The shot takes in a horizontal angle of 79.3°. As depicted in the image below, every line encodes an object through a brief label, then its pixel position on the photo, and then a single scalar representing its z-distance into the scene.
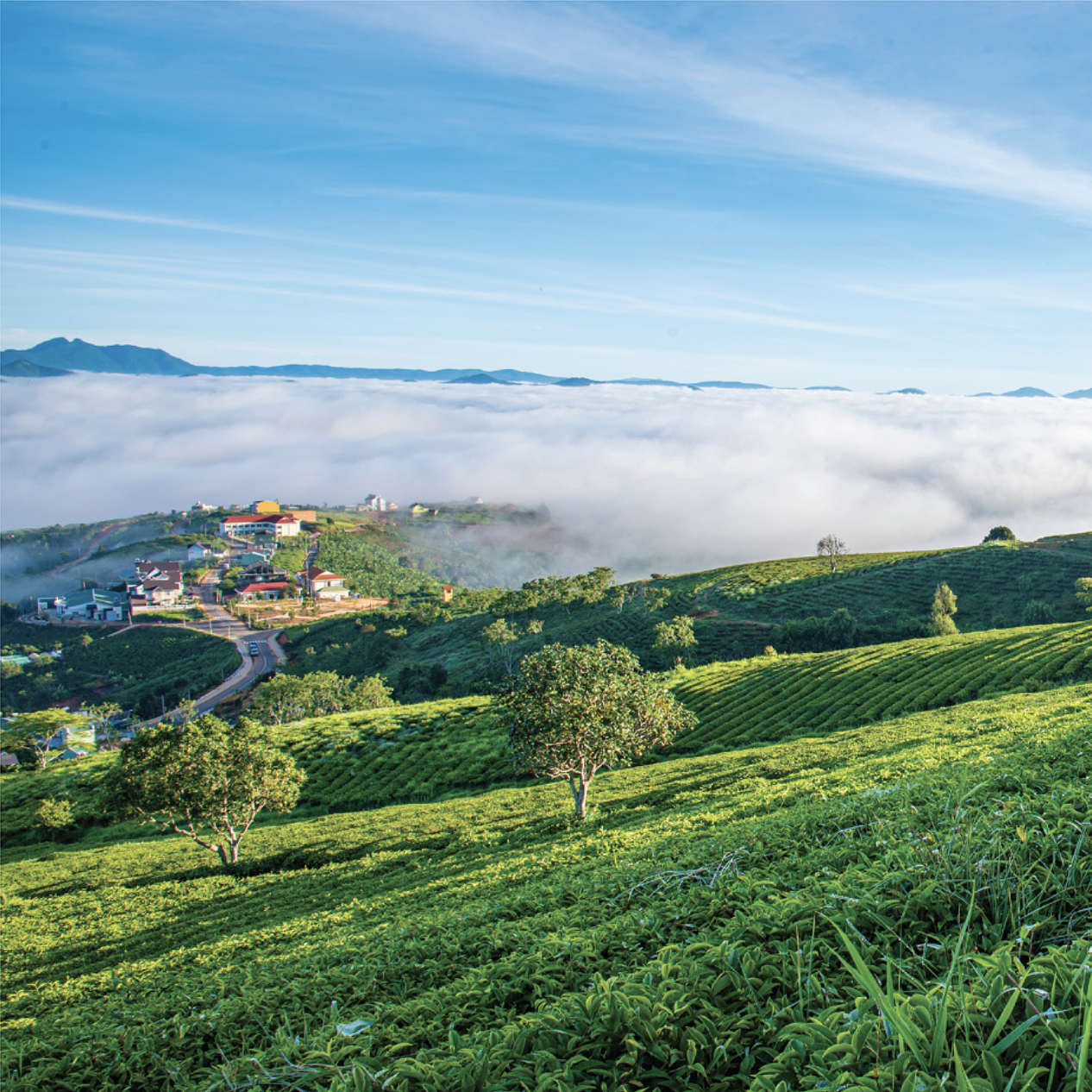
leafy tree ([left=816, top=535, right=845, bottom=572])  105.97
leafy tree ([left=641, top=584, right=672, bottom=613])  99.06
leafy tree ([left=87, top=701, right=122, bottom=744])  84.38
